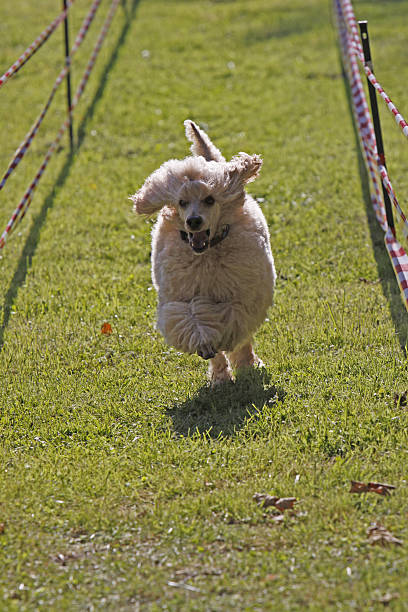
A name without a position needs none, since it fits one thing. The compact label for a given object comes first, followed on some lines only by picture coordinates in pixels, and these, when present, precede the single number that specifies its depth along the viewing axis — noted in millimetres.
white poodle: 11539
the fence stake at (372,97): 14367
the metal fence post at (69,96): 24420
